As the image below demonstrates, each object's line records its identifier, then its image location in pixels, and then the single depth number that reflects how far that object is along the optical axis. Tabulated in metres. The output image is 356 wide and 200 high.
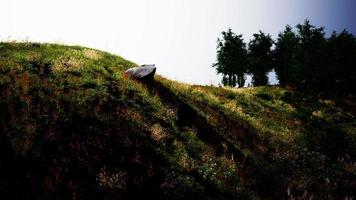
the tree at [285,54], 50.38
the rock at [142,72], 19.96
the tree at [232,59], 55.53
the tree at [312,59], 42.66
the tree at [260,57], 54.50
